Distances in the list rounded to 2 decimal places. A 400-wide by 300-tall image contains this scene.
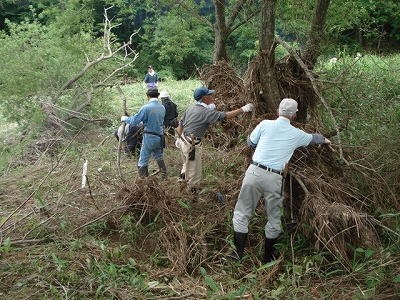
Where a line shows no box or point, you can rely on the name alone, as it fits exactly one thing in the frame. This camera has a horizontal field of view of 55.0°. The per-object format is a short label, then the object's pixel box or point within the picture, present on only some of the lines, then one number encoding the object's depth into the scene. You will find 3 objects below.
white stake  4.95
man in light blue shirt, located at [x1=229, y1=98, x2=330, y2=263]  3.84
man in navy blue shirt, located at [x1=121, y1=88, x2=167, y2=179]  5.87
